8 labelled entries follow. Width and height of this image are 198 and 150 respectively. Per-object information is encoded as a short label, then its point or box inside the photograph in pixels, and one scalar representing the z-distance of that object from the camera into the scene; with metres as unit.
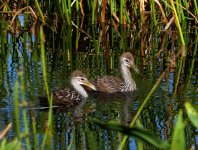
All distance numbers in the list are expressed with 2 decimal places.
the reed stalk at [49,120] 8.05
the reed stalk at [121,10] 25.05
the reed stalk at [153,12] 25.21
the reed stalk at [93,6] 25.79
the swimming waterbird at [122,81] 18.19
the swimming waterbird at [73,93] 16.56
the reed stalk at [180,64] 18.05
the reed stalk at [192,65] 18.04
